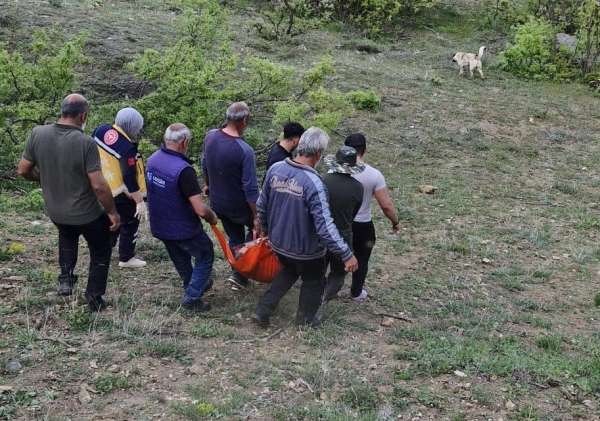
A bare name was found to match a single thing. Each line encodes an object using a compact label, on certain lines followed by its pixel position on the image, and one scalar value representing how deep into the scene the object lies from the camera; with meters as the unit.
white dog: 14.64
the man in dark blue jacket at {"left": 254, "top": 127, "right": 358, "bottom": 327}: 4.58
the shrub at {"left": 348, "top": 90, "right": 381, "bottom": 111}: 11.71
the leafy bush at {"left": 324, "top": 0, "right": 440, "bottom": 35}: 17.47
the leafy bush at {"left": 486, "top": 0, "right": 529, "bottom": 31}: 18.08
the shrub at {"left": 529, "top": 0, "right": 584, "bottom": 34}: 16.91
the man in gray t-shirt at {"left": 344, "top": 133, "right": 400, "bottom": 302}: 5.29
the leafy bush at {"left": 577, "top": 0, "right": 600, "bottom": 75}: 14.86
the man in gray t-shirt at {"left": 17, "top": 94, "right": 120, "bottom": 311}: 4.40
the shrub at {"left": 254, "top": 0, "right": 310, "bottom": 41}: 15.96
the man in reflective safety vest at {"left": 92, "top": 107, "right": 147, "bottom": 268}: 5.27
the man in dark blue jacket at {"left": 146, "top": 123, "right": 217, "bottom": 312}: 4.72
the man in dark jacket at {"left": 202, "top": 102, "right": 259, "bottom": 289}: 5.12
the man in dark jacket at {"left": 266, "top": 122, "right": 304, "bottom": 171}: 5.22
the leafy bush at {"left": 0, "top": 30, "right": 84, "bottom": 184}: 7.69
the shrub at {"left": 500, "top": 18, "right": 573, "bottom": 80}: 15.12
